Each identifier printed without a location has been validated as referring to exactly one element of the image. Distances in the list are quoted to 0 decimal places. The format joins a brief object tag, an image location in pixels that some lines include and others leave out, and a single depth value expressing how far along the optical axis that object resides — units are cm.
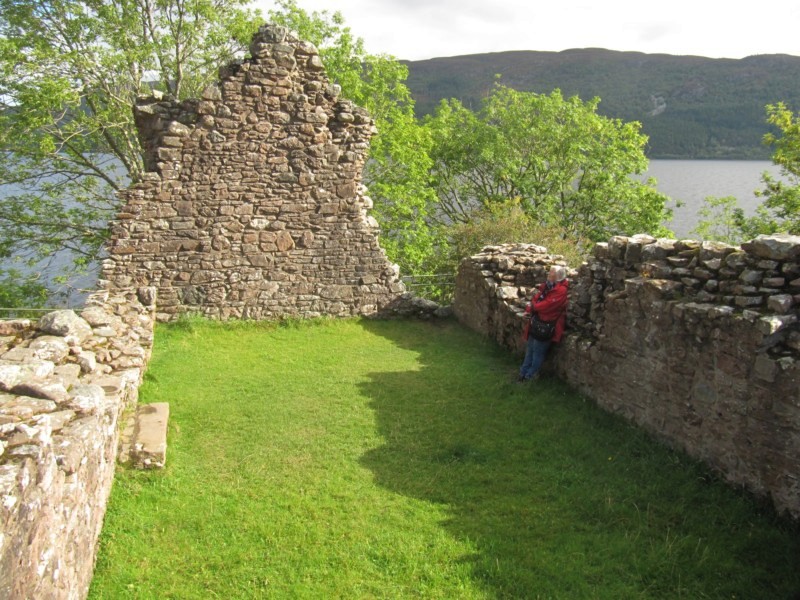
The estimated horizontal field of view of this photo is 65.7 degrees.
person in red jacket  930
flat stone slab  641
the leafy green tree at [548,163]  2722
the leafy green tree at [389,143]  2372
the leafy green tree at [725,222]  2722
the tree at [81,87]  1734
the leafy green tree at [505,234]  1723
